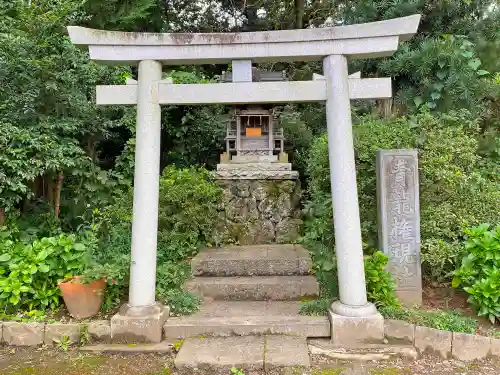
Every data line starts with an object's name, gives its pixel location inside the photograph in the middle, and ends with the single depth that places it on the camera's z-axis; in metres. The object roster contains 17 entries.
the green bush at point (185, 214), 5.54
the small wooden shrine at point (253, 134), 6.65
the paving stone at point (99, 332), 3.71
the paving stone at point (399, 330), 3.61
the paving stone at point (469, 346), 3.48
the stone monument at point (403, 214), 4.19
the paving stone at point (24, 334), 3.74
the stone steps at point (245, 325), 3.75
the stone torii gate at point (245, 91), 3.77
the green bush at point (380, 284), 3.90
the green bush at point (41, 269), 3.91
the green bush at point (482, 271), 3.66
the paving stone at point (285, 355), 3.18
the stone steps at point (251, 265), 4.86
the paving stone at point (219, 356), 3.21
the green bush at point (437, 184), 4.31
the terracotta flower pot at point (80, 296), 3.87
